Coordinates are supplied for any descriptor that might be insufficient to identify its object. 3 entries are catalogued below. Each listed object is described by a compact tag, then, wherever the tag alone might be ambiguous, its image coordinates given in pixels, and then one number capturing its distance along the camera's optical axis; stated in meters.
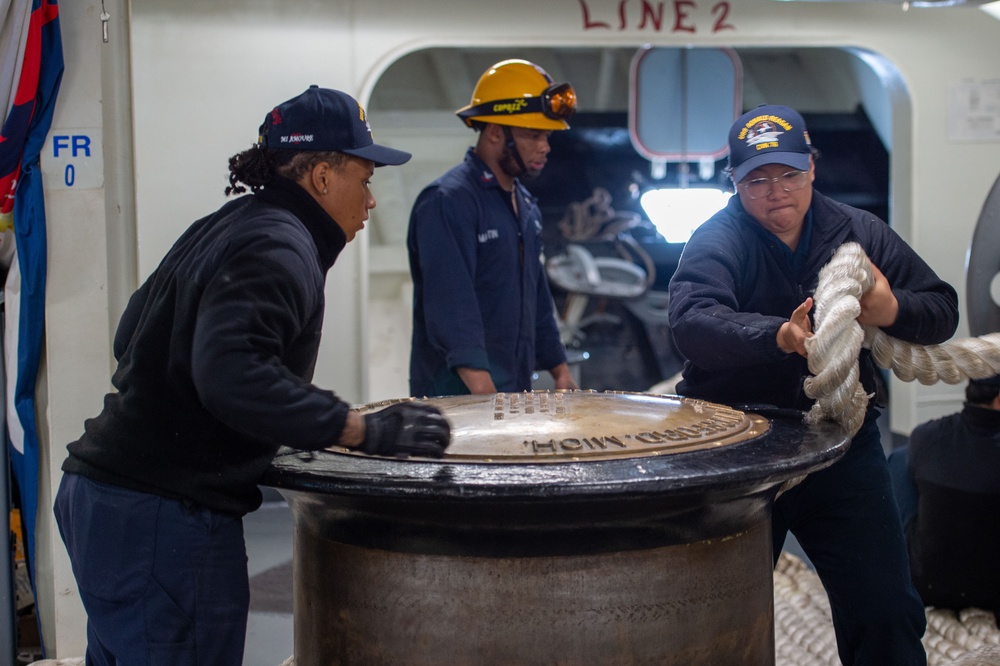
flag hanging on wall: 2.67
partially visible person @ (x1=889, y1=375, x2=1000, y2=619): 3.17
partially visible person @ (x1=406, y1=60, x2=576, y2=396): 3.14
